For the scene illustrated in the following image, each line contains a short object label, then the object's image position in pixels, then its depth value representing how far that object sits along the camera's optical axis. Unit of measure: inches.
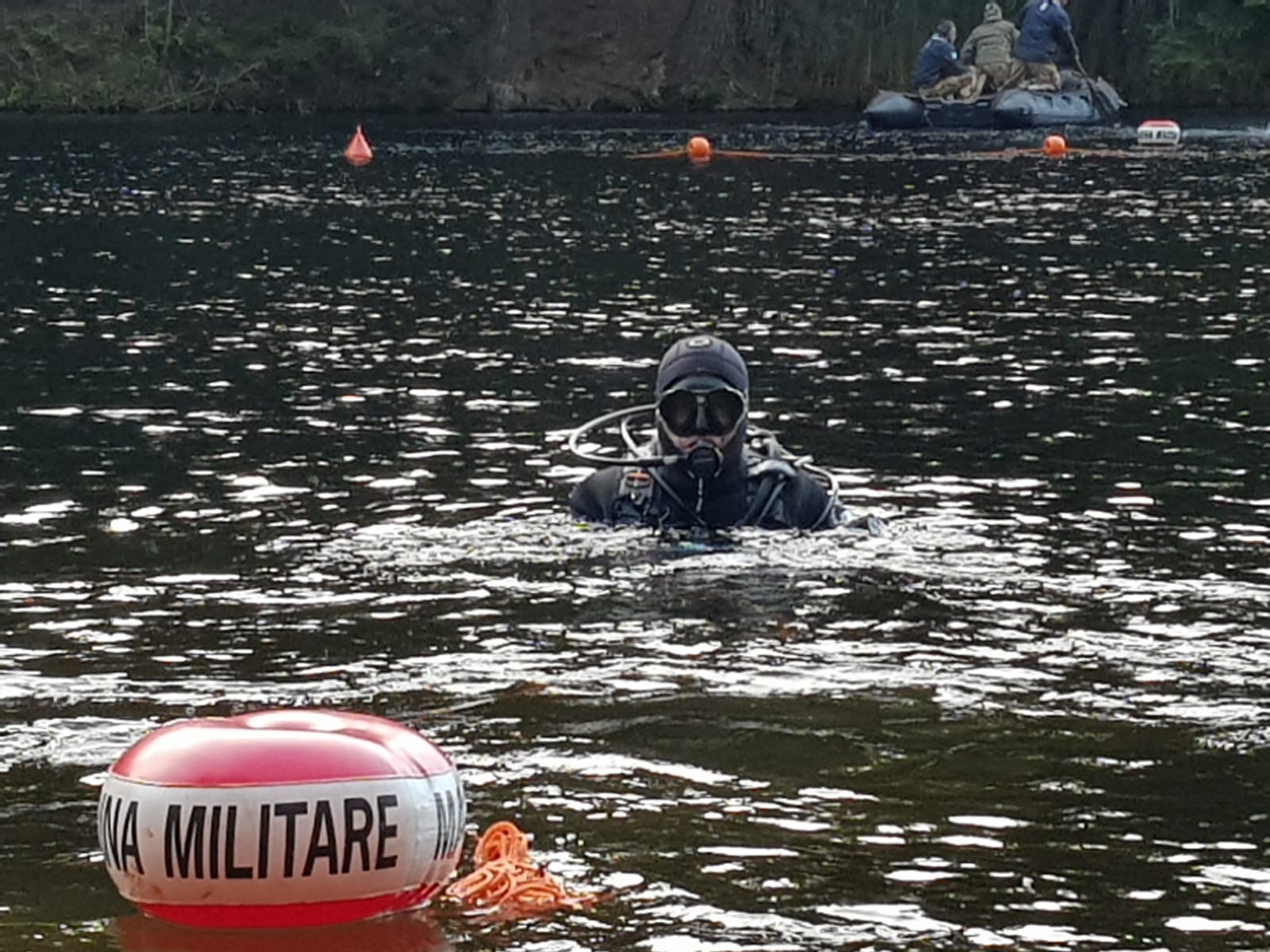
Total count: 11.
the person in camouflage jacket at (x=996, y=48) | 2320.4
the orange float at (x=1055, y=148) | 2043.6
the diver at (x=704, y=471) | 556.4
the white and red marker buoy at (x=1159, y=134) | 2118.6
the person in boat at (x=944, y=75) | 2330.2
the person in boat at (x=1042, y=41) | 2252.7
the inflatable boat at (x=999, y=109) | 2284.7
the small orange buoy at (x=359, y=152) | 2021.4
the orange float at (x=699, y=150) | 2050.9
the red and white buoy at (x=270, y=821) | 310.5
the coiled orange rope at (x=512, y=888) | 340.2
